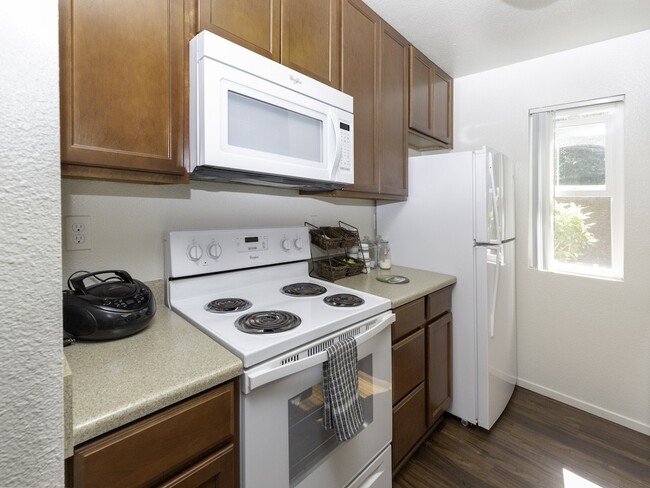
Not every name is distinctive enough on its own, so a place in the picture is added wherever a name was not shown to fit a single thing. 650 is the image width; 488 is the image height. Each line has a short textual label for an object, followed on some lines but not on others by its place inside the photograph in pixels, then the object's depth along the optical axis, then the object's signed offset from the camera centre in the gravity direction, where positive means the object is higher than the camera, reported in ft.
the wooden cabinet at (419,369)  5.13 -2.27
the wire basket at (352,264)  6.42 -0.52
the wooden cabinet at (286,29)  3.82 +2.76
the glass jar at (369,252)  7.15 -0.30
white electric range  3.08 -1.05
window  6.78 +1.11
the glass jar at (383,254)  7.16 -0.35
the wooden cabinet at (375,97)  5.55 +2.61
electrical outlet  3.75 +0.08
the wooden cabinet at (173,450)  2.17 -1.57
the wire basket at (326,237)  6.02 +0.03
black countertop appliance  3.10 -0.69
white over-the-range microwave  3.49 +1.46
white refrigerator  6.12 -0.27
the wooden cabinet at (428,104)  7.03 +3.15
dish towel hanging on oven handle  3.54 -1.68
